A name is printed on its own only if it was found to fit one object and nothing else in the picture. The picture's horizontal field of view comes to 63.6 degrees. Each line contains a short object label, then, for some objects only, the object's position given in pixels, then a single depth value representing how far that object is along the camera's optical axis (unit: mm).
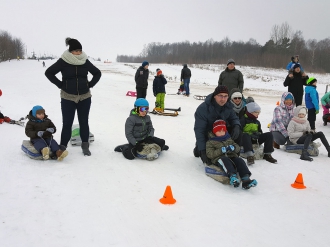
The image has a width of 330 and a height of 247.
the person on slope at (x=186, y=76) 17172
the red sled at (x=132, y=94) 15227
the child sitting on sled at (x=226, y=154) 4141
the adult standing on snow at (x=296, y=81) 8922
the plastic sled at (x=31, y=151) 4789
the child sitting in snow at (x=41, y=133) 4773
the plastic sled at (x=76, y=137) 5840
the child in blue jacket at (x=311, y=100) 8125
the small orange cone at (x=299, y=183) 4375
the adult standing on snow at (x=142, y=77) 10516
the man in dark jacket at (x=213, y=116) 4781
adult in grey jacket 8414
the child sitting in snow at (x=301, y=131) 6113
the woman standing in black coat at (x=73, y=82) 4715
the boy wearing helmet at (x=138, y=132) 5258
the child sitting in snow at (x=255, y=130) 5621
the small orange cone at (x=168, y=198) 3597
